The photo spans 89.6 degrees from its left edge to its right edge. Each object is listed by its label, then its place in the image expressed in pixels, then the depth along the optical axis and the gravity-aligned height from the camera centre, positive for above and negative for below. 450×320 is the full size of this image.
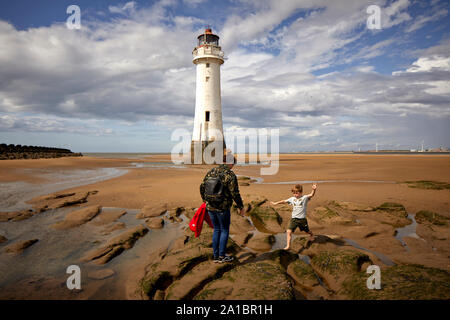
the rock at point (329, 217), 6.72 -1.93
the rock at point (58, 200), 8.64 -1.89
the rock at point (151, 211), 7.73 -2.02
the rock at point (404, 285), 2.94 -1.80
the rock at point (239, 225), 6.60 -2.13
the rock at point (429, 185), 10.51 -1.45
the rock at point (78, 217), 6.70 -2.04
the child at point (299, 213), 5.32 -1.38
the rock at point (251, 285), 3.14 -1.93
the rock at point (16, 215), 7.18 -1.99
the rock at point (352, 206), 7.80 -1.81
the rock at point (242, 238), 5.65 -2.18
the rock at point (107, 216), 7.10 -2.07
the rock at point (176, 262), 3.76 -2.06
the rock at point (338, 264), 3.94 -2.03
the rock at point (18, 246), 5.08 -2.11
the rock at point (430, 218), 6.33 -1.83
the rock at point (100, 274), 4.11 -2.22
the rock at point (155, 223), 6.75 -2.09
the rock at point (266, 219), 6.67 -2.03
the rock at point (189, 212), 7.65 -1.99
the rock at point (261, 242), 5.40 -2.16
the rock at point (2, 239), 5.56 -2.10
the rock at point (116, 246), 4.82 -2.14
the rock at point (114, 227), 6.39 -2.14
